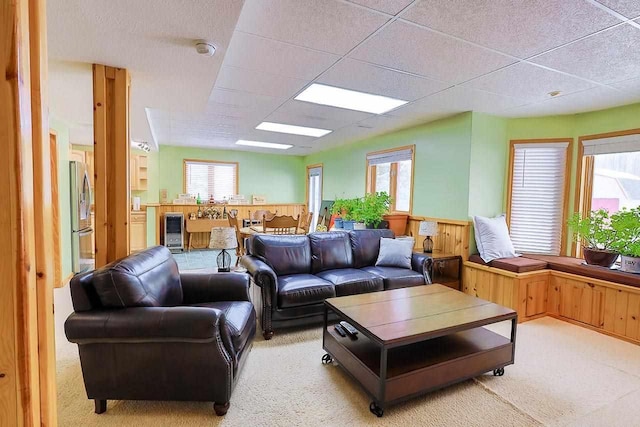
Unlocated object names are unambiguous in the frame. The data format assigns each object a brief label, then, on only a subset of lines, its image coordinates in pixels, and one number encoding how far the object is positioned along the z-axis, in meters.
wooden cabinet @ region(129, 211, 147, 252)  6.38
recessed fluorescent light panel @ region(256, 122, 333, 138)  4.95
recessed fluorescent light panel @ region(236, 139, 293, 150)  6.47
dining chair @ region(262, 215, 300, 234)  4.82
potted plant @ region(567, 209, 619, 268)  3.16
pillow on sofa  3.68
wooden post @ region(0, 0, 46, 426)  0.75
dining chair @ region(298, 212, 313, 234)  5.70
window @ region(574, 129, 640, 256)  3.31
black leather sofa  2.83
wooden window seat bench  2.92
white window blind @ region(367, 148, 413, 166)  4.85
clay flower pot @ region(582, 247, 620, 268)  3.16
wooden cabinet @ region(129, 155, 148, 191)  6.79
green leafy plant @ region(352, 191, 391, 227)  4.68
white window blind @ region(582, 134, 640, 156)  3.27
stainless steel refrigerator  4.32
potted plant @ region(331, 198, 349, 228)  5.11
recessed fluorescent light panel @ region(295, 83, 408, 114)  3.32
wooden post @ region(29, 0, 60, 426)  0.83
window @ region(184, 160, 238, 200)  7.51
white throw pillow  3.70
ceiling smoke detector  1.97
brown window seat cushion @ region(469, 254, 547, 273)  3.35
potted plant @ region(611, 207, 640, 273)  2.96
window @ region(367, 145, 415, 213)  4.91
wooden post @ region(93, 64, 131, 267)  2.34
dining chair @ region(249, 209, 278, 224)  7.05
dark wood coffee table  1.88
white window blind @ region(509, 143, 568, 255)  3.90
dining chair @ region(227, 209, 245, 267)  5.44
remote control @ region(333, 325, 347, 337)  2.35
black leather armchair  1.69
